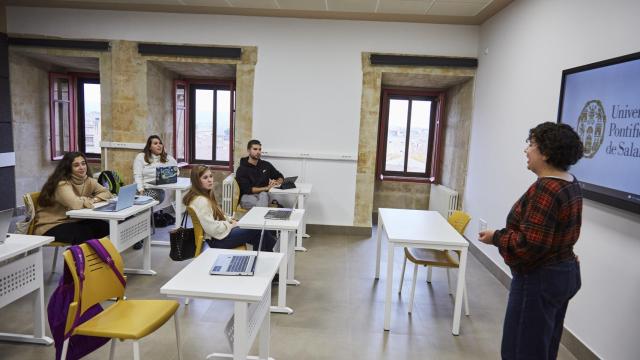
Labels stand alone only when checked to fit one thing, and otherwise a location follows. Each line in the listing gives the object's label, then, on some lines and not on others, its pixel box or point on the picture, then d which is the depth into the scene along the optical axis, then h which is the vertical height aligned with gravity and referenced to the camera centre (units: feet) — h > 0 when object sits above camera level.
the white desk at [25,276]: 8.29 -3.34
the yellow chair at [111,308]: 6.56 -3.31
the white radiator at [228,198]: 19.12 -3.05
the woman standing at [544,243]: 5.94 -1.43
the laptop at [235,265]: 6.93 -2.36
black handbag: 10.21 -2.88
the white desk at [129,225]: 11.40 -2.94
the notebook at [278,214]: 11.50 -2.28
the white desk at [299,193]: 16.62 -2.31
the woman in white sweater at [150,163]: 16.58 -1.38
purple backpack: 6.48 -3.15
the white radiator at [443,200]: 19.11 -2.72
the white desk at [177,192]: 15.92 -2.39
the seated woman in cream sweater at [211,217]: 10.50 -2.24
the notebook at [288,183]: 17.10 -1.95
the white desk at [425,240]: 9.96 -2.39
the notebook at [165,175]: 16.25 -1.78
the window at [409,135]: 22.68 +0.56
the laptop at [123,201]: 11.78 -2.14
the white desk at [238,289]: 6.18 -2.44
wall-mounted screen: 7.75 +0.62
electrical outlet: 15.93 -3.11
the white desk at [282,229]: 10.78 -2.48
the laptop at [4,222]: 7.91 -1.96
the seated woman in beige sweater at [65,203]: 11.64 -2.26
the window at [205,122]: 23.73 +0.75
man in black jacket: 16.47 -1.82
